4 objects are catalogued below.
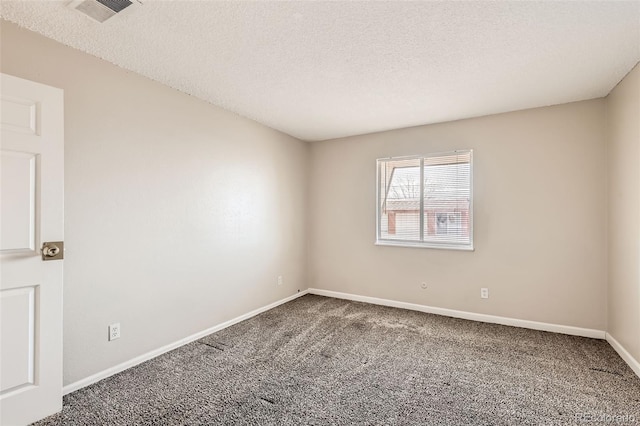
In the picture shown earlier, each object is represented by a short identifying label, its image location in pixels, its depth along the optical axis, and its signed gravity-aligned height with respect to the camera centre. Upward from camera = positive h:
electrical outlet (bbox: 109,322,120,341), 2.38 -0.93
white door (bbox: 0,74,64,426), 1.75 -0.22
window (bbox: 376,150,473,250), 3.78 +0.18
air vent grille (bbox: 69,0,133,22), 1.72 +1.20
